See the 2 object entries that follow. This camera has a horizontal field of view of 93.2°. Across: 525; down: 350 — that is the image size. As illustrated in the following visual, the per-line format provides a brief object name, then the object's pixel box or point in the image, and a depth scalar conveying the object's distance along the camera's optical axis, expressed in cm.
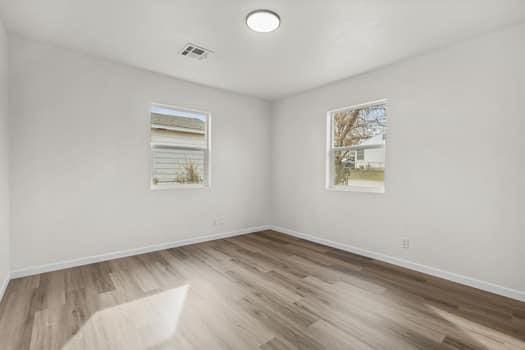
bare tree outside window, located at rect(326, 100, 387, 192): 343
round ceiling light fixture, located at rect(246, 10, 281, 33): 223
